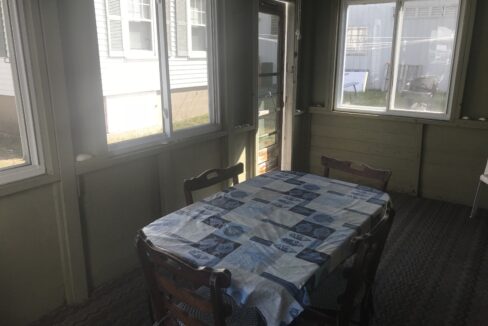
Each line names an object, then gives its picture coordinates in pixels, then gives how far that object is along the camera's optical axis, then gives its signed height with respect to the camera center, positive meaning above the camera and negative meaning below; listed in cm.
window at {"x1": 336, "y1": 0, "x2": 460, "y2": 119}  370 +12
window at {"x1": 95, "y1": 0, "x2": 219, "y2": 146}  238 -2
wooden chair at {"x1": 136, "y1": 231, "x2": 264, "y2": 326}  116 -74
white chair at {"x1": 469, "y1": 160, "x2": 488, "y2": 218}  323 -110
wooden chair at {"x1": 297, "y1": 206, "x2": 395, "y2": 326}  140 -78
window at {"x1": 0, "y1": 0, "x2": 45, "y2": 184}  184 -21
